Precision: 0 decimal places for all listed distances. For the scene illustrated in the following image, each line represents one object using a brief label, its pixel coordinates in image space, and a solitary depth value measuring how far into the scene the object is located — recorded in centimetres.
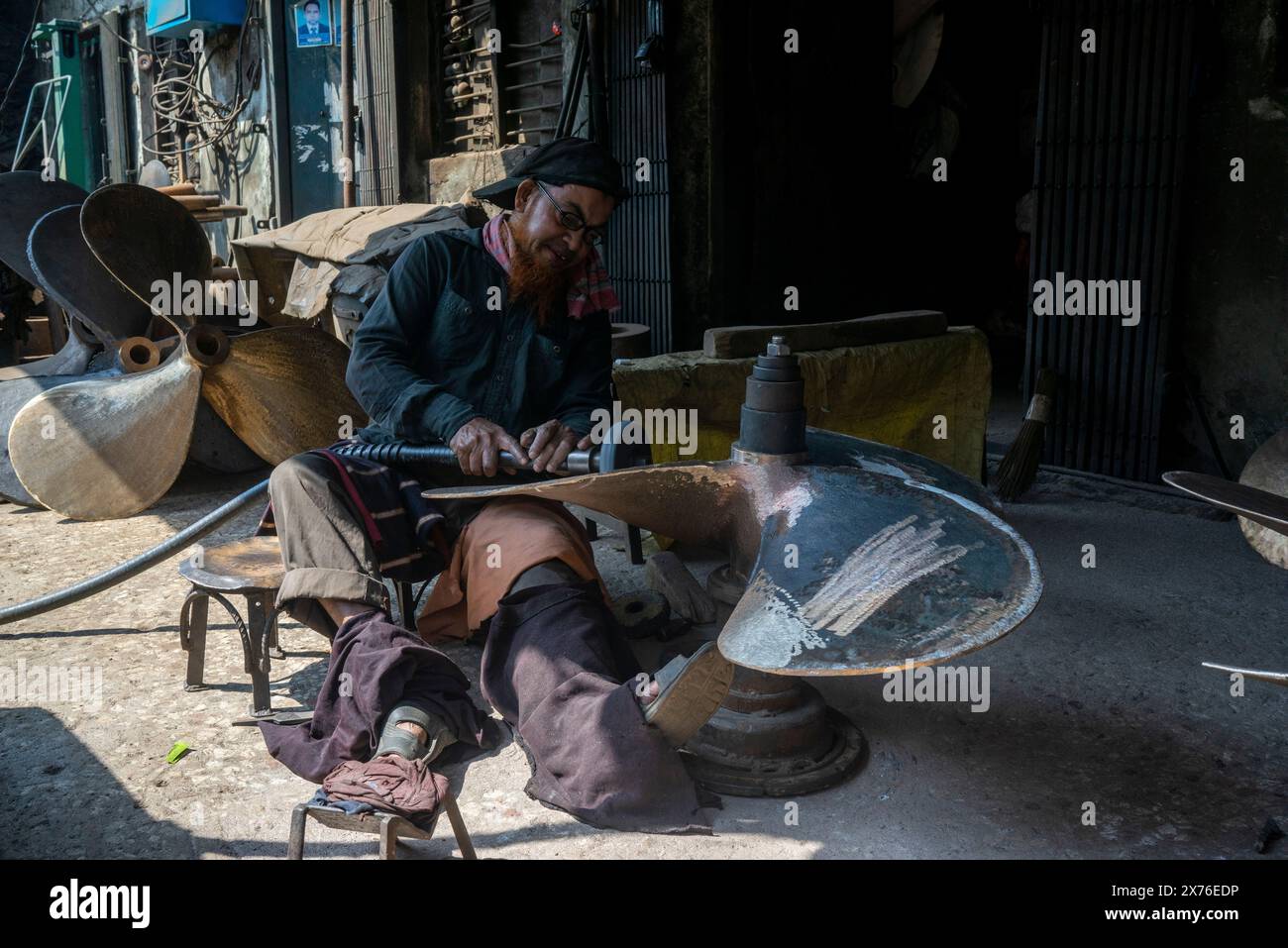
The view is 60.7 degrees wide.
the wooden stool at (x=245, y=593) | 286
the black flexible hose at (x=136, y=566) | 323
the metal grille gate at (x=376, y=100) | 804
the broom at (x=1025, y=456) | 506
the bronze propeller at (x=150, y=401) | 456
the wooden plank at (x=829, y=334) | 436
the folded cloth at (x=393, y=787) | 215
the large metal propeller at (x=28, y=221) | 591
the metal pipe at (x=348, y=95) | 855
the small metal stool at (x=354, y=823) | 201
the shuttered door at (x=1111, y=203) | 483
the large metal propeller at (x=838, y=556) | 187
